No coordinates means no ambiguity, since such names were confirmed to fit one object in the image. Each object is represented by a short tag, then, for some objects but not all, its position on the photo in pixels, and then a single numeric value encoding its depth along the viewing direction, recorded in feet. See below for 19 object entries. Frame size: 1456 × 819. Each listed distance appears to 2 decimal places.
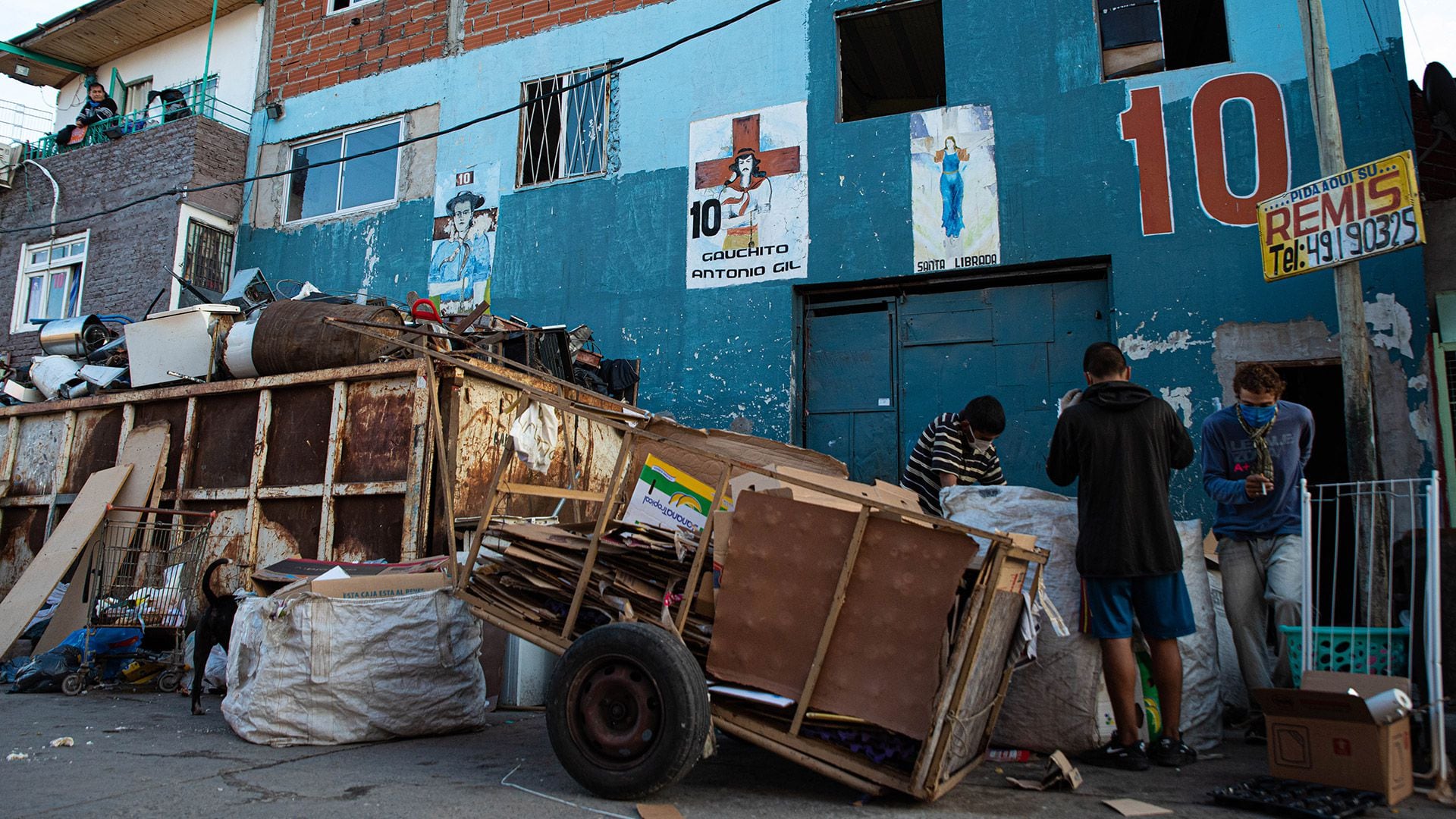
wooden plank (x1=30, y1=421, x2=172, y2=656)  23.02
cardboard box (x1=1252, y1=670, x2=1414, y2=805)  10.56
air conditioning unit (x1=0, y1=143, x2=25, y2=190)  44.34
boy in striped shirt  16.76
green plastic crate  12.44
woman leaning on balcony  44.24
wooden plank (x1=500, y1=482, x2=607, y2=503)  13.50
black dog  18.24
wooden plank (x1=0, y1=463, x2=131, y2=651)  21.95
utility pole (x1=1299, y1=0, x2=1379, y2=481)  16.70
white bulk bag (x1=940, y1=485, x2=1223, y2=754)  13.24
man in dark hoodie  12.70
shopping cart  21.26
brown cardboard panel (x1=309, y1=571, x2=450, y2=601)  15.24
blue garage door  25.25
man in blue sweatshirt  14.17
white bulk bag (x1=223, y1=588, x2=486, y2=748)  14.57
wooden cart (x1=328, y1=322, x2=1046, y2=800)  10.19
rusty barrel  21.88
